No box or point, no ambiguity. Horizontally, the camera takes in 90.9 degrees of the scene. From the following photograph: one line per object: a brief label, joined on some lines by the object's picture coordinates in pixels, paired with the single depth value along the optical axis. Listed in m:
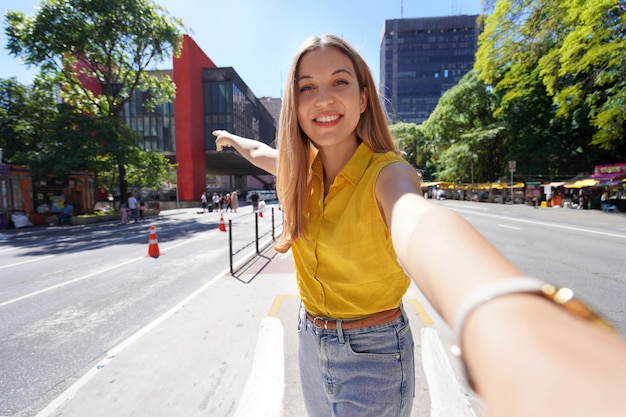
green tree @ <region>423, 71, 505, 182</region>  35.35
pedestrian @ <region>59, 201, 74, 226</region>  18.55
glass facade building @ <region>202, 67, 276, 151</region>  35.22
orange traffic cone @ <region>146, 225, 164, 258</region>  8.84
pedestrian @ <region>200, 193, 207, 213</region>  29.10
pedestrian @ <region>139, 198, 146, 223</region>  21.33
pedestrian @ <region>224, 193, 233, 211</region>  27.57
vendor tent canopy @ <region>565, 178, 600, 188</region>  23.42
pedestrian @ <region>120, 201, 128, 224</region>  20.10
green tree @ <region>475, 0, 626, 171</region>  13.42
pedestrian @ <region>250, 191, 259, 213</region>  24.34
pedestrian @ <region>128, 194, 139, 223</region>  19.97
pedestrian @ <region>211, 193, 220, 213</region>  28.39
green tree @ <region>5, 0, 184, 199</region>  18.20
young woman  0.50
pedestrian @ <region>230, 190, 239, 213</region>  27.03
